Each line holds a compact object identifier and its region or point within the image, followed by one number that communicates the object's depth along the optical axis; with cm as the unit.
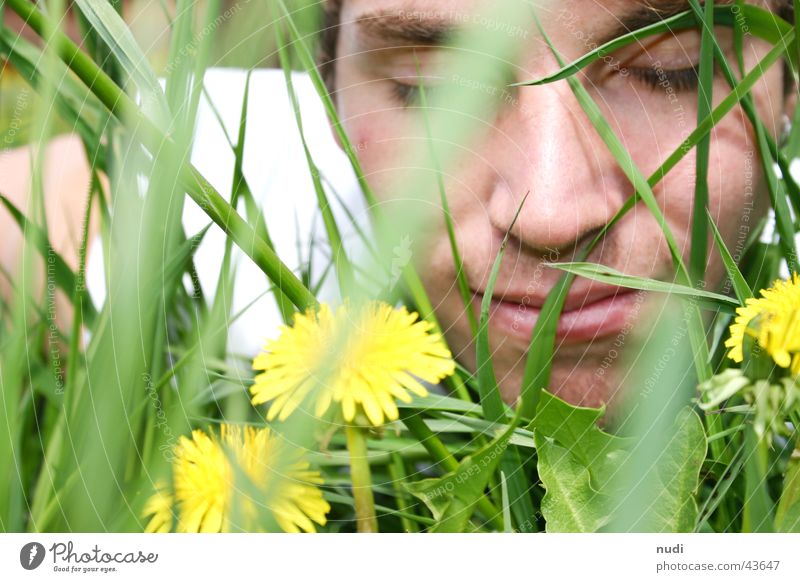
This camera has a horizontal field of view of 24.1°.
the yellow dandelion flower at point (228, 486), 43
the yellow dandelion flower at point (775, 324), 42
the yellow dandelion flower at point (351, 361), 43
